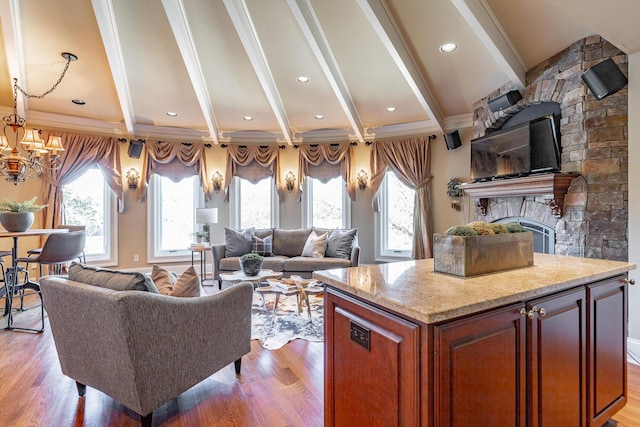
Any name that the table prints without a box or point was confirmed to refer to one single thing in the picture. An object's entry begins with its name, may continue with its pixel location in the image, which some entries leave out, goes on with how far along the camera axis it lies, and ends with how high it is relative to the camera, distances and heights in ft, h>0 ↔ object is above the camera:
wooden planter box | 4.87 -0.66
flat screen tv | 10.98 +2.40
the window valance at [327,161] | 19.69 +3.22
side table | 17.08 -2.63
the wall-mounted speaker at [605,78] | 9.00 +3.82
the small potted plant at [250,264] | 12.01 -1.90
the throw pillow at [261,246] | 17.02 -1.74
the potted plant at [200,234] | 18.25 -1.15
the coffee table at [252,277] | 11.68 -2.37
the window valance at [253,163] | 19.90 +3.20
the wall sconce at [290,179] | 20.42 +2.21
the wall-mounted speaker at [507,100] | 12.47 +4.48
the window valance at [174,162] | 18.39 +3.05
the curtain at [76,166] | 15.99 +2.56
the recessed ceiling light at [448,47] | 12.60 +6.62
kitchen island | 3.42 -1.68
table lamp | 17.54 -0.06
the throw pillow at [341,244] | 16.43 -1.59
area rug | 10.07 -3.90
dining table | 10.62 -2.32
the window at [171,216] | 18.88 -0.12
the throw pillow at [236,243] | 16.80 -1.55
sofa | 15.67 -1.93
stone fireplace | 9.20 +1.38
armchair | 5.25 -2.28
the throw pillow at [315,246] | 16.48 -1.75
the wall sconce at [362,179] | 19.62 +2.12
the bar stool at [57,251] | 10.83 -1.28
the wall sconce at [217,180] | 19.80 +2.07
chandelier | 11.40 +2.50
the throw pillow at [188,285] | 6.57 -1.50
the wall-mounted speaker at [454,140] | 16.71 +3.83
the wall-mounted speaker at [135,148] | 17.94 +3.72
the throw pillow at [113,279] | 5.59 -1.18
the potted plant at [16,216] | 10.46 -0.04
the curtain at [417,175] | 17.65 +2.18
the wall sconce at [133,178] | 18.17 +2.07
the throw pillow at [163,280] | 6.73 -1.48
